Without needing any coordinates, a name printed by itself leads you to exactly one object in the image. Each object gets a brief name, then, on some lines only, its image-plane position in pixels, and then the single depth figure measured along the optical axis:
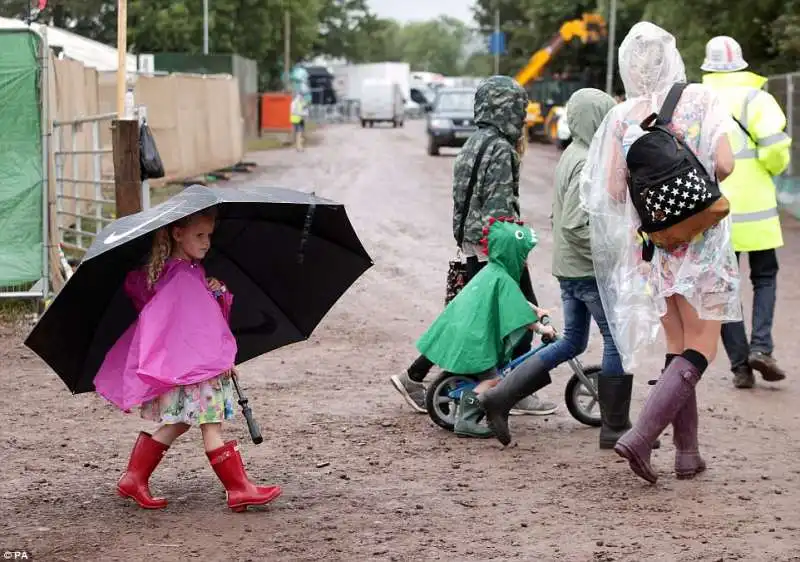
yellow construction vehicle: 42.19
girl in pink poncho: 5.46
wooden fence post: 11.28
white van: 66.62
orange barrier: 51.62
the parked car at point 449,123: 37.12
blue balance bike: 7.35
